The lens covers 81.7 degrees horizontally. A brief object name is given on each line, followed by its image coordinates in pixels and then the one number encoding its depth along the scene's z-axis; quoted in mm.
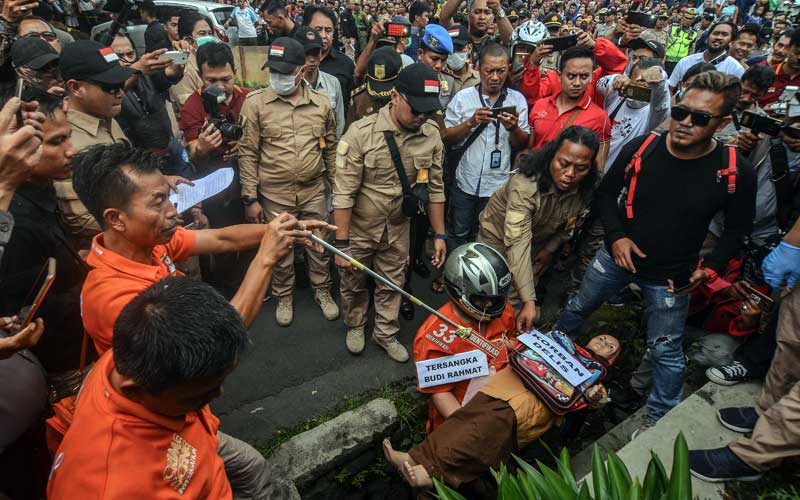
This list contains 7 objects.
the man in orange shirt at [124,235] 2084
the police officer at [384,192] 3564
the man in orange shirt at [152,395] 1457
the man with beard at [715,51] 6398
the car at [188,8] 8456
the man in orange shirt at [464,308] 2875
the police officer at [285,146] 4043
